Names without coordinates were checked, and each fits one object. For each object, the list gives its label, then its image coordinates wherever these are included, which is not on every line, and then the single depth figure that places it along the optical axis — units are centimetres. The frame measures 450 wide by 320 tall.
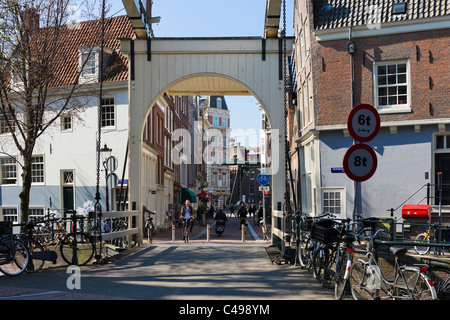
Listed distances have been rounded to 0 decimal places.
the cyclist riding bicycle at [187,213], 2207
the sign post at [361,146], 755
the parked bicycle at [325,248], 830
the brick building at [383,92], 1991
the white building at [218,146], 10069
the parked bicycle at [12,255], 935
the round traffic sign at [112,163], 1839
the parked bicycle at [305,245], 1021
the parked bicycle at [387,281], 611
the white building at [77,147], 2616
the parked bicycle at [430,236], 1311
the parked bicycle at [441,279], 647
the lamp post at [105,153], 2172
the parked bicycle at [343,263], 684
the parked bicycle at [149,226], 1863
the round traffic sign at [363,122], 765
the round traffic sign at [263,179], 2370
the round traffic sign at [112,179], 1845
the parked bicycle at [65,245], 1027
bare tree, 1639
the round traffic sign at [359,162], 755
